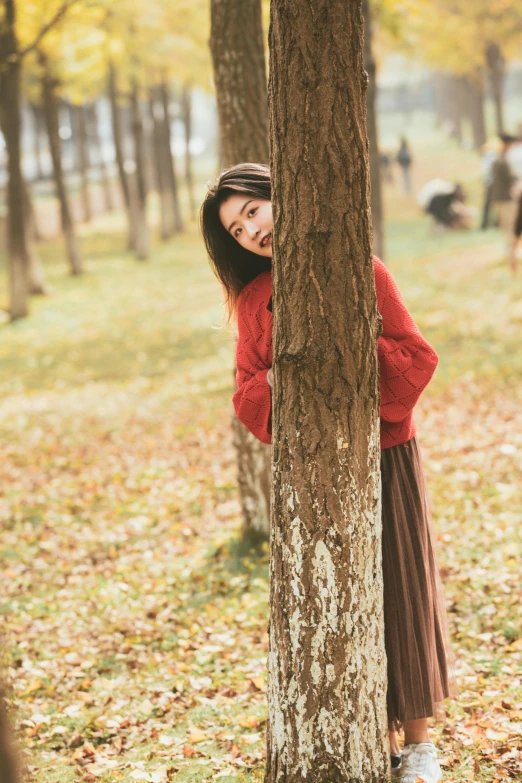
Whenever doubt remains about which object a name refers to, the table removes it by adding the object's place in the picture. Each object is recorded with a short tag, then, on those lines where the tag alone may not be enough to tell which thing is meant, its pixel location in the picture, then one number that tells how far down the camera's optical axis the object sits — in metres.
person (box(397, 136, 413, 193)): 28.64
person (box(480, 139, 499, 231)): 18.98
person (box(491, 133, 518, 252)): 15.00
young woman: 2.74
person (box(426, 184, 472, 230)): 20.97
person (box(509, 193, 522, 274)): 9.72
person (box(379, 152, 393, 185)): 31.34
